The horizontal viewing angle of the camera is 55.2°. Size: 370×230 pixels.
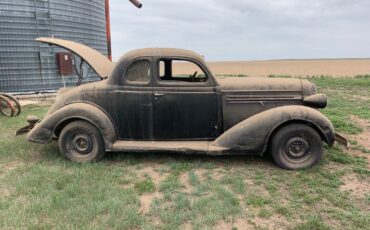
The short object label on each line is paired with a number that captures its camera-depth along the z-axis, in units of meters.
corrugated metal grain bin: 10.18
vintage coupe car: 5.43
